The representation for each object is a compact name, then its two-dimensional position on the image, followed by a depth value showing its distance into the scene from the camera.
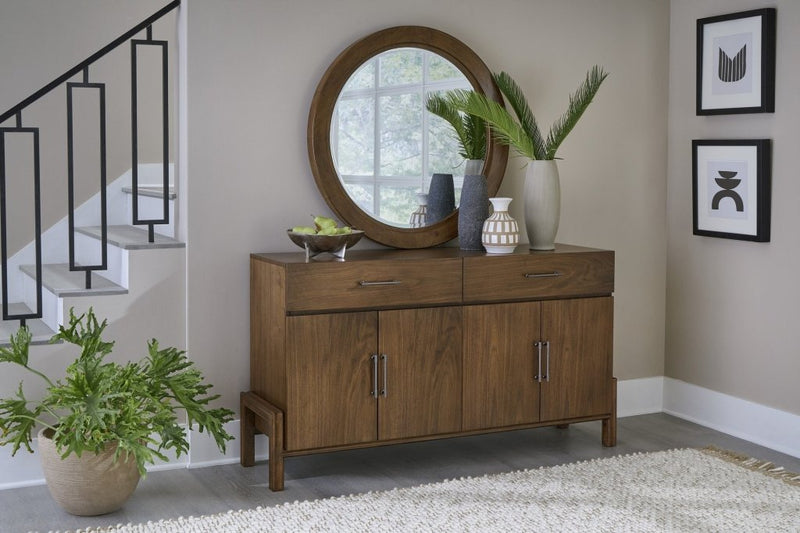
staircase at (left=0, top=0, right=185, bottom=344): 3.63
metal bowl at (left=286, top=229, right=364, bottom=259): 3.64
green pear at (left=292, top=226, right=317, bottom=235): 3.68
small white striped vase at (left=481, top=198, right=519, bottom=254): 3.91
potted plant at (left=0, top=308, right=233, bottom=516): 3.17
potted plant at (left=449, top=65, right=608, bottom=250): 3.96
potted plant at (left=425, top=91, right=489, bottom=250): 4.02
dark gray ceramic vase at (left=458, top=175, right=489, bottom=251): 4.02
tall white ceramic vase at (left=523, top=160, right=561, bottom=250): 4.05
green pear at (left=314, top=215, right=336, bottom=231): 3.70
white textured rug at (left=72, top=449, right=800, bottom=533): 3.17
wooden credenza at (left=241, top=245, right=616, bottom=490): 3.54
